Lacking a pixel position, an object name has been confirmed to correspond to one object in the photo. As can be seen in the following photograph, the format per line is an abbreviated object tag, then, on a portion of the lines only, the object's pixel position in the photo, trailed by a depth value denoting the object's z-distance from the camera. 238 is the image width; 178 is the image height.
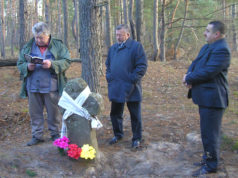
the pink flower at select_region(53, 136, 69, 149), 3.85
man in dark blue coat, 4.17
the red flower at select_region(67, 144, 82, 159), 3.76
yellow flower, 3.76
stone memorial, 3.77
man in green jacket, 4.20
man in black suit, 3.20
